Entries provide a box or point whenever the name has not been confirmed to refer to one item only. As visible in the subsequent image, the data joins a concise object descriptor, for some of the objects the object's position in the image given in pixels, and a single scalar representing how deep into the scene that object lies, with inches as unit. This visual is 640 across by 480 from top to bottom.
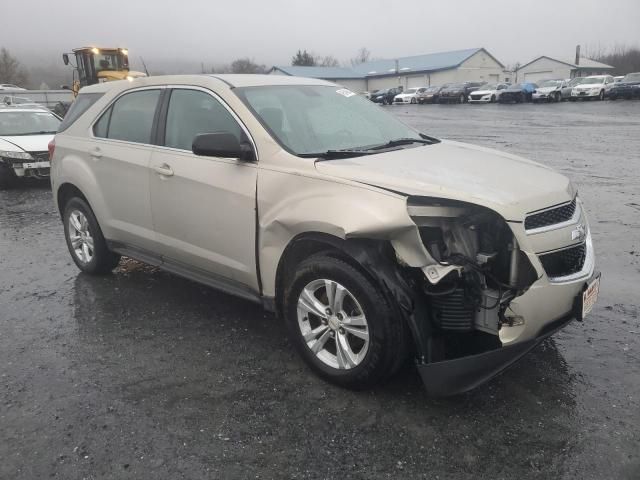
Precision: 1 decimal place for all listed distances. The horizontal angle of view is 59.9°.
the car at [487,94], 1574.8
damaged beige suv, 116.9
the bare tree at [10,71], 2888.8
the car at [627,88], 1326.3
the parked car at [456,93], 1681.8
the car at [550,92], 1464.1
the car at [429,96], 1747.4
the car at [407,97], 1836.9
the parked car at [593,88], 1400.1
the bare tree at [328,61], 4788.9
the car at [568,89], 1463.3
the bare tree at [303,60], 3781.3
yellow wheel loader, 879.9
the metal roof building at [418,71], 2743.6
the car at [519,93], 1517.0
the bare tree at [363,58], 5524.6
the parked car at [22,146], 414.9
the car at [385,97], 1985.7
